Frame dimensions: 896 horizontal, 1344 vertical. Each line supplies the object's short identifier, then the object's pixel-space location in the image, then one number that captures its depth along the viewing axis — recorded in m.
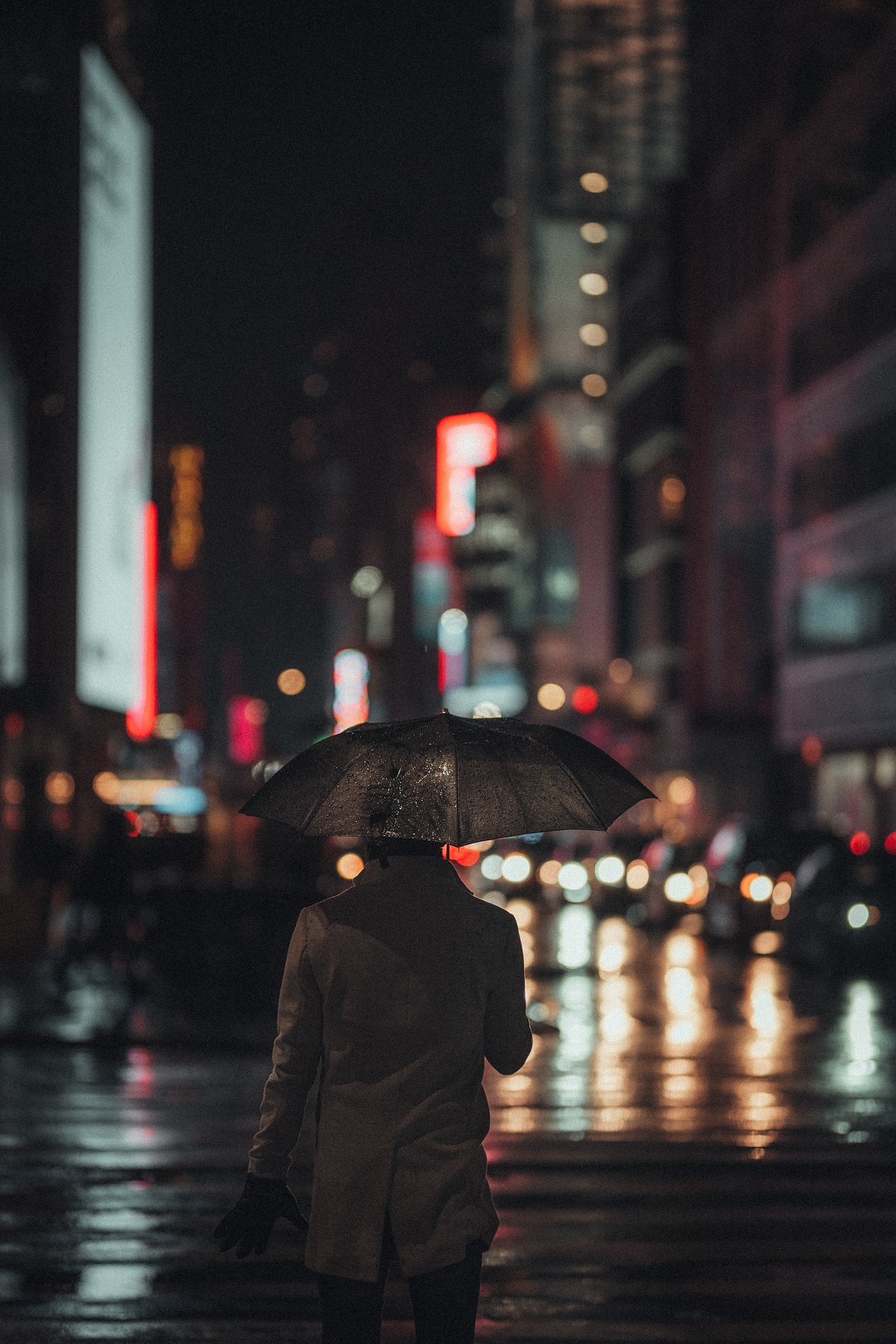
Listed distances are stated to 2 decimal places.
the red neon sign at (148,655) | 73.06
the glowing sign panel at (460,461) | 131.62
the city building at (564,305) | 122.75
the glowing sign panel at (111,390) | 53.19
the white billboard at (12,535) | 47.19
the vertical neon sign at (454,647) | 139.88
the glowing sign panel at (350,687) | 157.12
